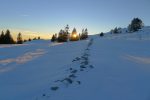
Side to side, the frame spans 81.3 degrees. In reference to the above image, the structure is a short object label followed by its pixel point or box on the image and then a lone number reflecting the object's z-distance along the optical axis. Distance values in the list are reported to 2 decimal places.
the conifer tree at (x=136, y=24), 35.46
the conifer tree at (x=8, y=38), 29.41
